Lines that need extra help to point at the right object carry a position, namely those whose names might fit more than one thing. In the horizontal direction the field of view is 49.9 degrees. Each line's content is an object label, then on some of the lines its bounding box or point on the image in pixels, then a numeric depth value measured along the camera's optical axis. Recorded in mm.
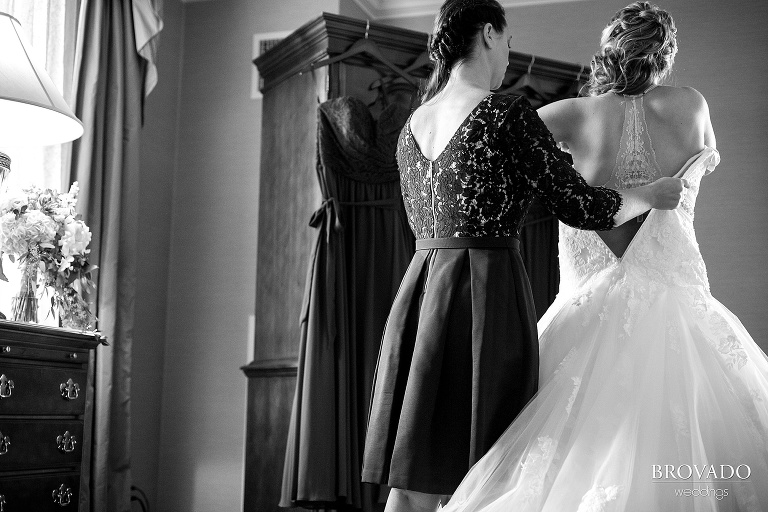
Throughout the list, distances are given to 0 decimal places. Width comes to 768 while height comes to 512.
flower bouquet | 2689
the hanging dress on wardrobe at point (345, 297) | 3184
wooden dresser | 2449
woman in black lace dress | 1586
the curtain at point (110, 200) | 3543
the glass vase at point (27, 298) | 2691
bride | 1443
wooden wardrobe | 3662
